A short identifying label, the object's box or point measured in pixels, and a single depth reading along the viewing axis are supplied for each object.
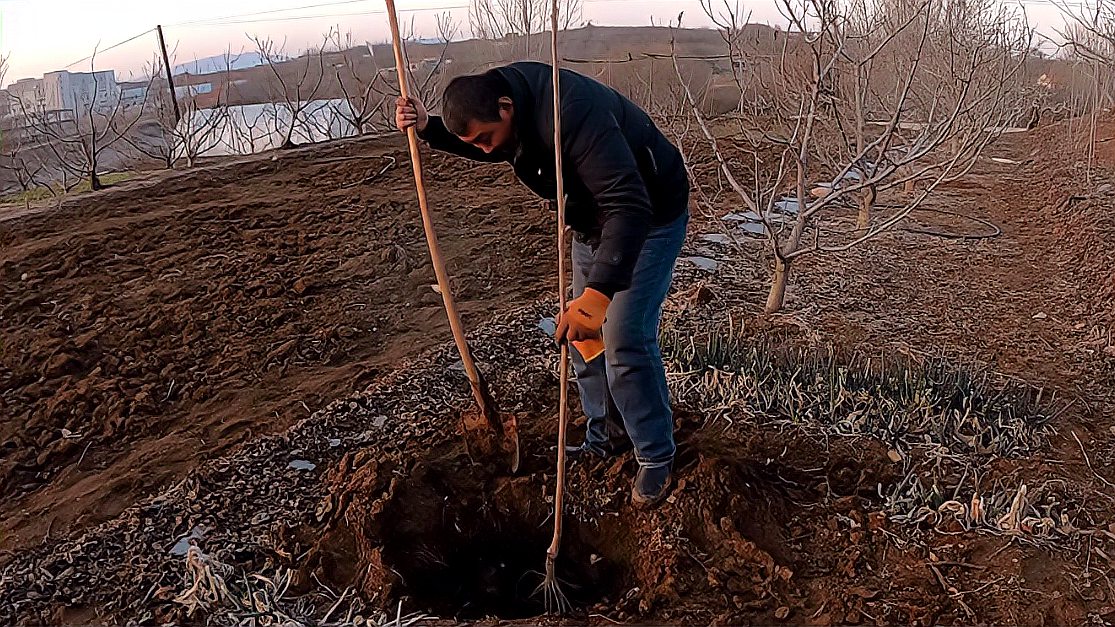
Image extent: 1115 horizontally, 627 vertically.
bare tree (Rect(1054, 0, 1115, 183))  8.10
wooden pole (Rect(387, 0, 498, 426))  2.00
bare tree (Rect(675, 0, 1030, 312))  4.07
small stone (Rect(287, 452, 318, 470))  2.96
